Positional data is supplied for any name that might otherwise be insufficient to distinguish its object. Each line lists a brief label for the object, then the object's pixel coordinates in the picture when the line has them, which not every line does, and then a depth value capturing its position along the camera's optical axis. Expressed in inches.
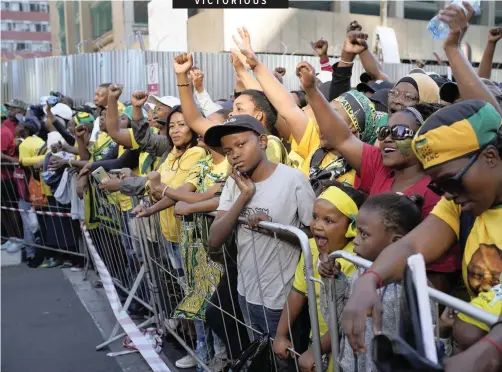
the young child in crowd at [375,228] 105.4
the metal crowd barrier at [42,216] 350.6
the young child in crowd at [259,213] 142.5
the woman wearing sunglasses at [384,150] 123.5
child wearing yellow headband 122.7
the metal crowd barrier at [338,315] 69.9
